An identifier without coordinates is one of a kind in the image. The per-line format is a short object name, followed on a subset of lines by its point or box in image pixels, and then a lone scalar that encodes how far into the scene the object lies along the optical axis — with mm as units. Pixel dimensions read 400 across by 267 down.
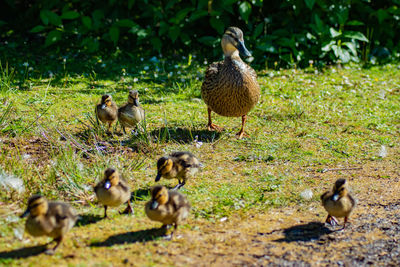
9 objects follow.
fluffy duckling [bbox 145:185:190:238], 8625
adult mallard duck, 13727
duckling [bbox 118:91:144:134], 13172
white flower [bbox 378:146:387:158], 13219
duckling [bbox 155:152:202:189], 10016
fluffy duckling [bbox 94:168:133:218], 8930
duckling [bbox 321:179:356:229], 9133
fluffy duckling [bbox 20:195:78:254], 7895
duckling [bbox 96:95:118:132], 13094
